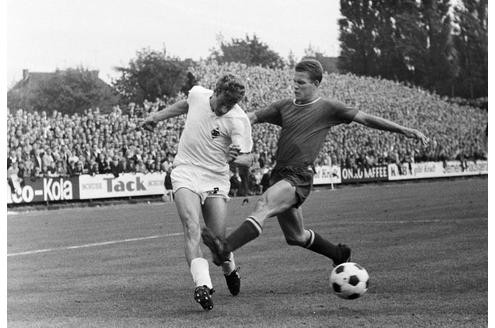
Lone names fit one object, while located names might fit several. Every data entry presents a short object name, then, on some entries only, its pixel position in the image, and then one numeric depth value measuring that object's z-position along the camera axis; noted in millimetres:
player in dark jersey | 8211
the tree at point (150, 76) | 53906
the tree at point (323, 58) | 60159
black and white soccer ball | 8281
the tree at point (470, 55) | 75638
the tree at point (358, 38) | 69500
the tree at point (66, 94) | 77812
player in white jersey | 8242
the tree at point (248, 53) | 66125
